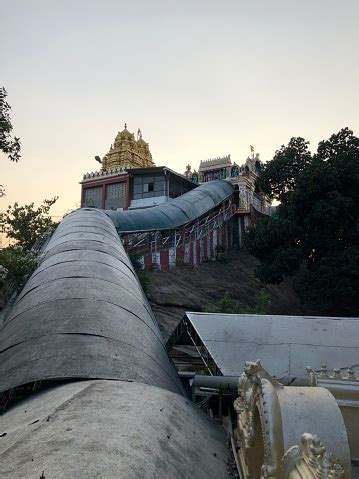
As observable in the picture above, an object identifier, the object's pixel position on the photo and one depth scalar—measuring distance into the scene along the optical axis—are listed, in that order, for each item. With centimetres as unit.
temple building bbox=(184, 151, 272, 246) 3522
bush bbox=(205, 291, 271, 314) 1992
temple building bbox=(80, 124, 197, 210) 3259
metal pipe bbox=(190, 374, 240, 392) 861
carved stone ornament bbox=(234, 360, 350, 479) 271
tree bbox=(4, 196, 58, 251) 2544
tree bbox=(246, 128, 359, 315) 2222
